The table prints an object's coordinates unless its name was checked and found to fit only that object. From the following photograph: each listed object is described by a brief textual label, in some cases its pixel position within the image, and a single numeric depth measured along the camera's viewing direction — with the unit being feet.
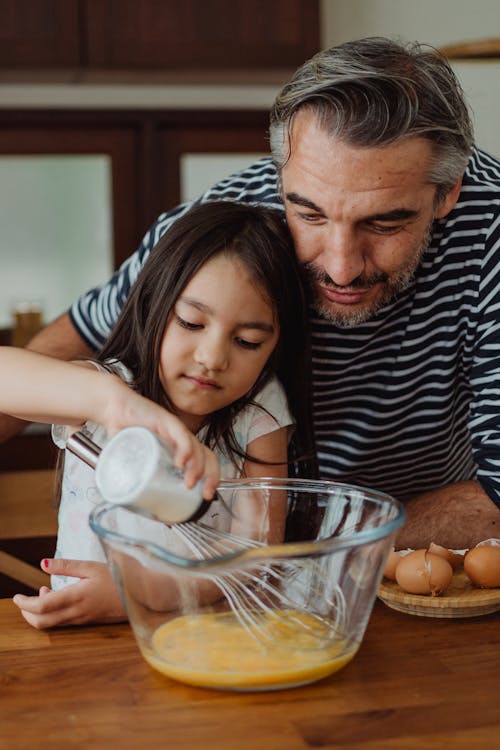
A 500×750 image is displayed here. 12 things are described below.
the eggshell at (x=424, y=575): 3.55
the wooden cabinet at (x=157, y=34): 9.81
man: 4.33
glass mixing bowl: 2.87
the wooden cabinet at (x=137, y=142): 11.07
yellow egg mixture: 2.88
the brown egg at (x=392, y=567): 3.73
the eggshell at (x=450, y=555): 3.82
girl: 4.26
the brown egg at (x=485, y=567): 3.60
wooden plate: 3.48
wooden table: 2.66
